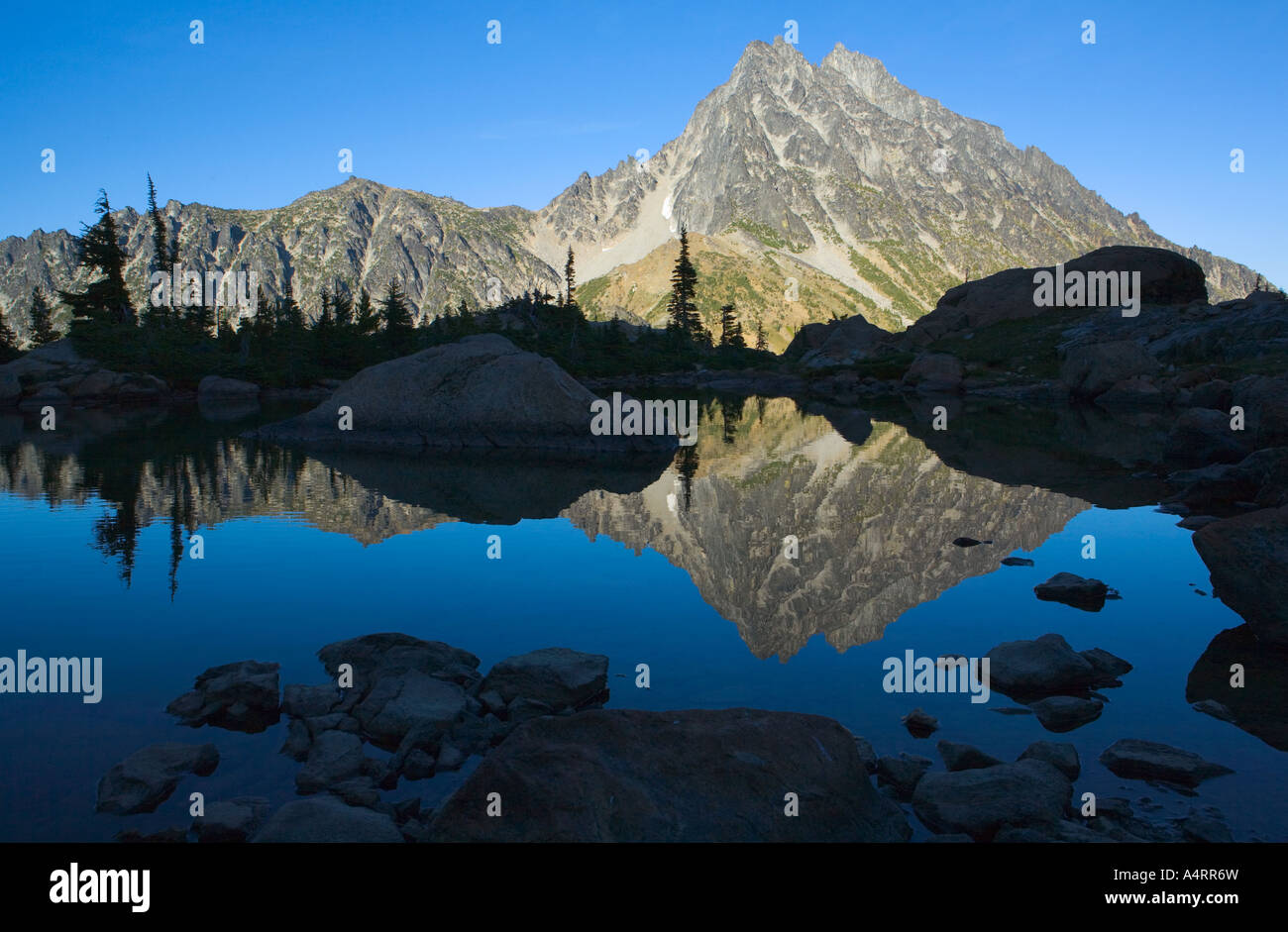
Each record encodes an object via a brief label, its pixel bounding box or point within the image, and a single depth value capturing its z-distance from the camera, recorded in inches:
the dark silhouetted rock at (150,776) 237.0
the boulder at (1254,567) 374.6
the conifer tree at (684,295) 4565.9
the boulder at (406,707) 285.1
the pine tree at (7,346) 2464.3
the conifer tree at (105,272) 2709.2
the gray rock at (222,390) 2337.6
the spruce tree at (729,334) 4722.0
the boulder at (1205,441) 888.9
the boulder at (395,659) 331.0
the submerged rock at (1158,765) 253.9
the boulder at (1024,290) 2800.2
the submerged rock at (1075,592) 448.5
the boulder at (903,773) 249.1
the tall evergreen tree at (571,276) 4352.9
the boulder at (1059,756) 258.5
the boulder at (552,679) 311.9
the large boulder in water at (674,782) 200.4
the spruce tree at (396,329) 2827.3
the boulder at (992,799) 226.7
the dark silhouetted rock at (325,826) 208.1
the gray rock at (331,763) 250.4
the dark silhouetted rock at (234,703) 296.5
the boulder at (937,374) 2546.8
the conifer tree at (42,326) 3137.3
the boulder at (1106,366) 1967.3
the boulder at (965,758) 258.5
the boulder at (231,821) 219.8
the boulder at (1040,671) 328.8
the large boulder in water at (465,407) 1123.9
